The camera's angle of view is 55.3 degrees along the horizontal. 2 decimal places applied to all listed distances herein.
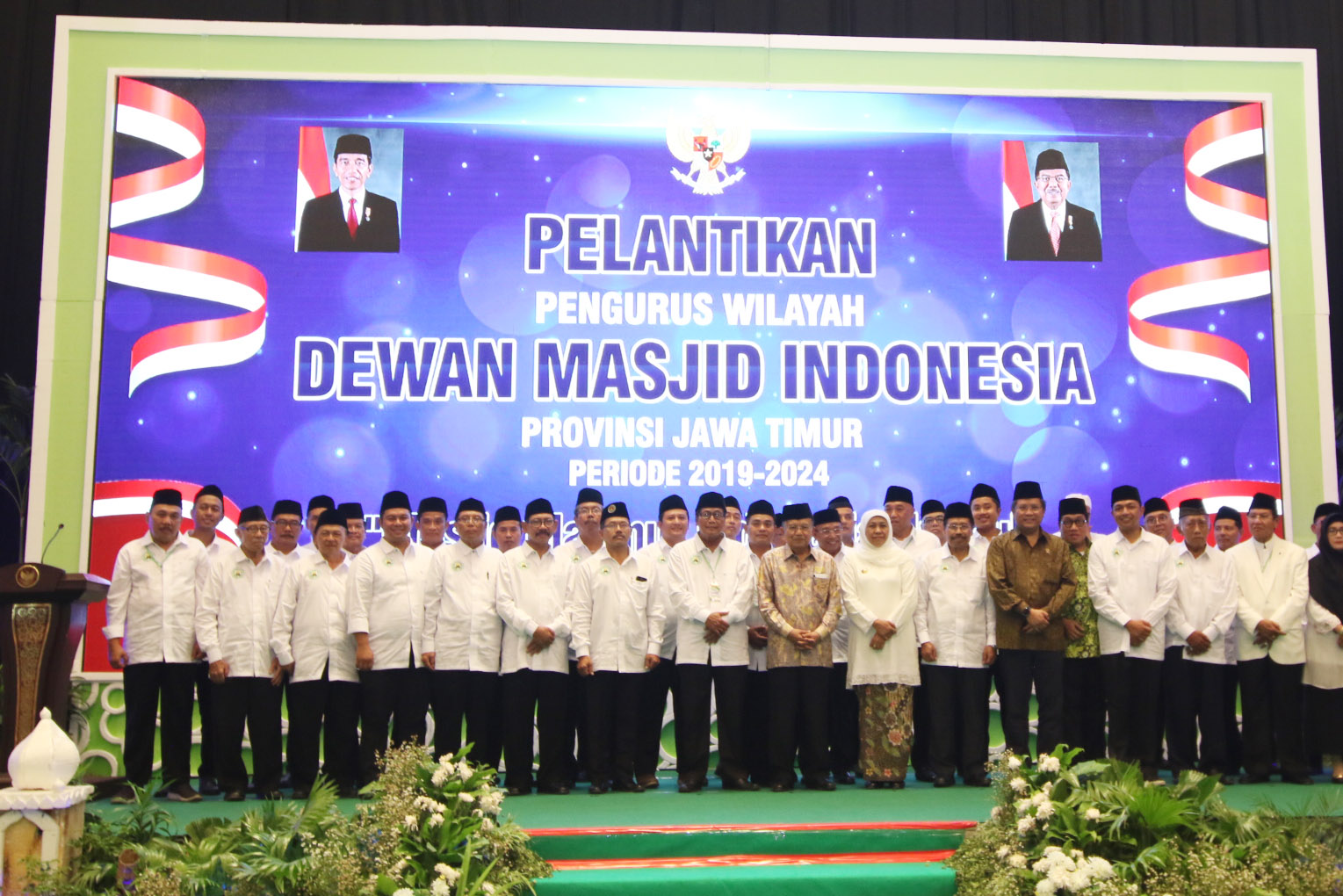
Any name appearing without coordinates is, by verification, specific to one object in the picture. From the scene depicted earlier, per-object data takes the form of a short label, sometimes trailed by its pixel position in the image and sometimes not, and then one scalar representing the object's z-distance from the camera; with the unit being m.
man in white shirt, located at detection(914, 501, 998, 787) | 5.84
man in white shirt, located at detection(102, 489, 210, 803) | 5.81
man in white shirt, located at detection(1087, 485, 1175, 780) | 6.00
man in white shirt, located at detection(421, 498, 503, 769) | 5.80
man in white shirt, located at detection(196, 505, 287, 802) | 5.78
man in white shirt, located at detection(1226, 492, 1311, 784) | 6.04
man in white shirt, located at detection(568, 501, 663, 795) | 5.78
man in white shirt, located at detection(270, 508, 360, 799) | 5.80
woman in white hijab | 5.72
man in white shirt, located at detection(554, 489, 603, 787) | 5.96
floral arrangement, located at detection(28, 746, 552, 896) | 3.90
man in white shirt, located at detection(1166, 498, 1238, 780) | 6.13
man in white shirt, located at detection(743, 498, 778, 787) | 5.86
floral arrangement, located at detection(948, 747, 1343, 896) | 3.81
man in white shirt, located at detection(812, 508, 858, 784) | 6.10
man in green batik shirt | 6.00
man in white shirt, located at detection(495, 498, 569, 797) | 5.74
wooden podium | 4.66
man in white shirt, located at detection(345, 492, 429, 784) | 5.76
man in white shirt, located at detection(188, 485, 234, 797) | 5.93
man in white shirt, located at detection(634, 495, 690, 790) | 5.90
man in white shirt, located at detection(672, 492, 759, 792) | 5.76
